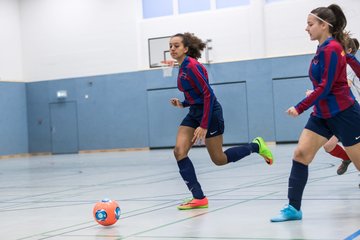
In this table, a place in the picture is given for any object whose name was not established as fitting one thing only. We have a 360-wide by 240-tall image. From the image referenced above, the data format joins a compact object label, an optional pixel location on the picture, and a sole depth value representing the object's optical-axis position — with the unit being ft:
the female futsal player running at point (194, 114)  21.81
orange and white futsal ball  18.62
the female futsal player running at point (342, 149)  24.84
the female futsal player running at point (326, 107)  17.01
